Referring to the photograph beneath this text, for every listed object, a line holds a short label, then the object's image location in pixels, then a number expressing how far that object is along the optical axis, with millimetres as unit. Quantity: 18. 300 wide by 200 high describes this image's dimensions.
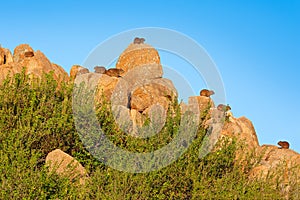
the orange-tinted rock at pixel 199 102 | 24833
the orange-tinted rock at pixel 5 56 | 35631
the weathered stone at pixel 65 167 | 15309
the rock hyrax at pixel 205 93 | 36244
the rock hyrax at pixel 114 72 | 34312
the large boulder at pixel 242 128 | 27075
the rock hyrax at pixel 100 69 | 35528
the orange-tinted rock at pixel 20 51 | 38225
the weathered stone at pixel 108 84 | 30359
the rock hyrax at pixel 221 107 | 27569
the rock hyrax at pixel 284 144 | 34653
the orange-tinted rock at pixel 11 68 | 28888
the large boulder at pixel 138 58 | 36406
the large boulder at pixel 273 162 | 19631
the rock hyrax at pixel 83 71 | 34369
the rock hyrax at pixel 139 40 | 38828
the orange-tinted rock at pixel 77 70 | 34688
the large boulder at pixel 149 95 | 30266
